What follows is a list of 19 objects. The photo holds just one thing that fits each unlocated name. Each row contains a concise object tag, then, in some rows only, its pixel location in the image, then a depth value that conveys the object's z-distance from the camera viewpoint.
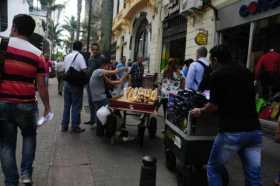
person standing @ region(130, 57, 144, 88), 8.35
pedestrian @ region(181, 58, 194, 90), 5.71
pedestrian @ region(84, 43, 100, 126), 5.01
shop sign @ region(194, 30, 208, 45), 8.15
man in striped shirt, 2.55
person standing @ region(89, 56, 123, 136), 4.76
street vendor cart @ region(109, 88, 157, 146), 4.17
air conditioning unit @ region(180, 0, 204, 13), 8.25
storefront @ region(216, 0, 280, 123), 5.97
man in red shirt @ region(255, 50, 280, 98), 5.72
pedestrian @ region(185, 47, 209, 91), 4.37
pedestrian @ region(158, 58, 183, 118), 5.67
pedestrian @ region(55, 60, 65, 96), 10.15
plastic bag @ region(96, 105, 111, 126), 4.37
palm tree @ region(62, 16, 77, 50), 35.04
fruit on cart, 4.31
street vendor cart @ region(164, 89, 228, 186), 2.90
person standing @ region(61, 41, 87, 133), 4.89
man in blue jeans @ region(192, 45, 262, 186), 2.41
